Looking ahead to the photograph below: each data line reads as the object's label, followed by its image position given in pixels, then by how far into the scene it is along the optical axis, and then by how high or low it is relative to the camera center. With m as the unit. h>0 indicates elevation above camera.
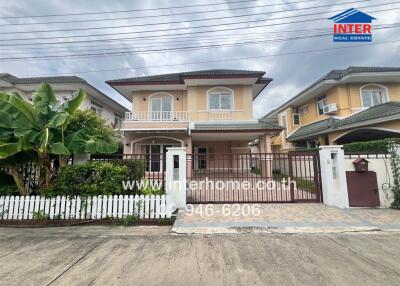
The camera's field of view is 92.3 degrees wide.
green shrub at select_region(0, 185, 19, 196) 6.31 -0.71
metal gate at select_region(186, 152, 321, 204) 7.71 -1.14
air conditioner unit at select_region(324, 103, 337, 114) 15.29 +4.56
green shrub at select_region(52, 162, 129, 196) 6.04 -0.38
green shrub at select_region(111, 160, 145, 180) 6.74 +0.00
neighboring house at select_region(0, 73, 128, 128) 15.50 +6.64
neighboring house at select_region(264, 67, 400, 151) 11.82 +4.70
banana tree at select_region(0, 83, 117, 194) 5.50 +1.17
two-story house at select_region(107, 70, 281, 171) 13.98 +4.20
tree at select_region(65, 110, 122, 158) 6.17 +1.41
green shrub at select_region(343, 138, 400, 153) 7.58 +0.84
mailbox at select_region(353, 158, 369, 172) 7.13 -0.02
